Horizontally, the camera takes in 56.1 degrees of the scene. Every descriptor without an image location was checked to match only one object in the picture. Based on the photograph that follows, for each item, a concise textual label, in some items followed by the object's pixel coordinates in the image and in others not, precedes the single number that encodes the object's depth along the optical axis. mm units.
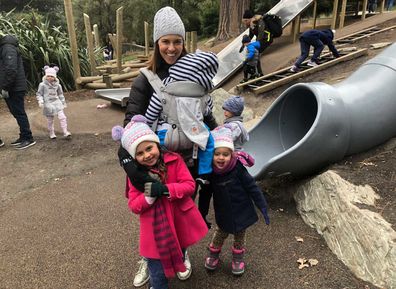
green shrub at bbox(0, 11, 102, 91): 9594
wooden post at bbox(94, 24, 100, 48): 14003
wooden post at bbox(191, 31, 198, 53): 11418
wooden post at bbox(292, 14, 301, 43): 11055
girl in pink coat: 2088
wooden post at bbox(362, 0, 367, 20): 12652
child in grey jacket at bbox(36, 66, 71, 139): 5871
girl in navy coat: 2488
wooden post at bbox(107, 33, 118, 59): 15378
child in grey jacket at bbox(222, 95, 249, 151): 2707
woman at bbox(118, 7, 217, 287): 2113
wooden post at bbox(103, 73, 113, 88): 9719
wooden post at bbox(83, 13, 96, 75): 10246
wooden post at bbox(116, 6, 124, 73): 10188
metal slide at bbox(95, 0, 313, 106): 8404
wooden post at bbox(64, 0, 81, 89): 9422
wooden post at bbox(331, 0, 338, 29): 11498
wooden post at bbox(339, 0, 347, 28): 11861
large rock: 2527
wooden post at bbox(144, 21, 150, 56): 14488
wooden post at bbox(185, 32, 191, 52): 13006
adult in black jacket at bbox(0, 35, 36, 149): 5531
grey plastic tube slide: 3438
